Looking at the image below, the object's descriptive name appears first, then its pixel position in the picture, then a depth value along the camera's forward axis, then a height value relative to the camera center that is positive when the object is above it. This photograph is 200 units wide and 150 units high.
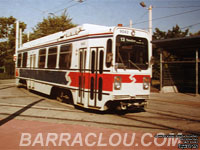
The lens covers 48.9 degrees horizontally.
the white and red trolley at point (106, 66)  7.80 +0.31
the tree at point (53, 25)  33.94 +7.71
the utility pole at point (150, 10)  18.87 +5.78
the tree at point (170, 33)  39.17 +7.56
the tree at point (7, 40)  36.60 +5.70
